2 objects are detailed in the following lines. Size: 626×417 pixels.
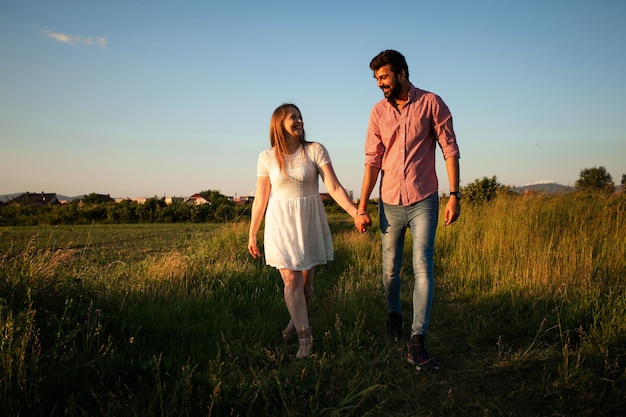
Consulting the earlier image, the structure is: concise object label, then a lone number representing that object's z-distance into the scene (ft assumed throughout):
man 10.89
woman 11.25
